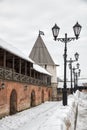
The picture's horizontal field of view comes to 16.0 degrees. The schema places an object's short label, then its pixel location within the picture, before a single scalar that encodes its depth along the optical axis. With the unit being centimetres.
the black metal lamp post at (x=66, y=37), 1471
